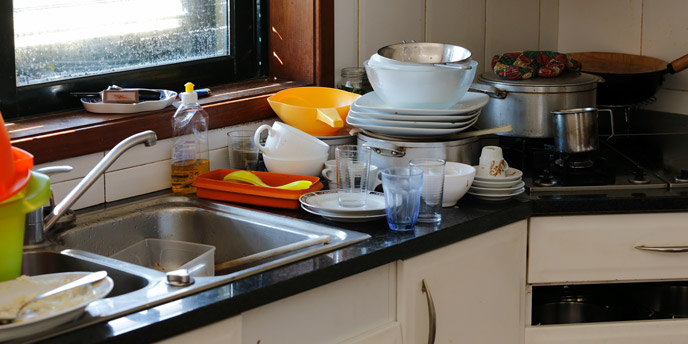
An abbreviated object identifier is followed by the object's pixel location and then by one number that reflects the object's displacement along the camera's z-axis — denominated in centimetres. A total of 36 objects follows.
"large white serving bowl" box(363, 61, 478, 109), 188
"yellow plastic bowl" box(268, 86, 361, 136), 203
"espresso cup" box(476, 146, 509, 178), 184
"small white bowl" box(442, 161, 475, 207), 176
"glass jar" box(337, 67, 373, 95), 224
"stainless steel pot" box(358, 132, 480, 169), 190
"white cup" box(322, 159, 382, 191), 185
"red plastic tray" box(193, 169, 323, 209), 177
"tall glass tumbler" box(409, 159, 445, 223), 167
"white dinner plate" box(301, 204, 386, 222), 167
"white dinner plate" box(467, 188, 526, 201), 184
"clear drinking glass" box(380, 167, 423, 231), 160
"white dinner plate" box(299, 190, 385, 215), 166
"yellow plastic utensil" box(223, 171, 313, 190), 182
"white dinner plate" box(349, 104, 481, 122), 190
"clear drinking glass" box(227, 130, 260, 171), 200
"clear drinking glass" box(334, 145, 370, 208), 175
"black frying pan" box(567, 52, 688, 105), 242
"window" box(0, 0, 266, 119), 182
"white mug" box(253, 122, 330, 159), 192
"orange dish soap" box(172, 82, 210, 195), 188
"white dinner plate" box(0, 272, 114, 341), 113
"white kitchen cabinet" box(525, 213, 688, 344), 184
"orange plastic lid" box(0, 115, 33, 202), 128
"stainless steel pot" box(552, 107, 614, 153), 201
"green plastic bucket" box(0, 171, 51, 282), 131
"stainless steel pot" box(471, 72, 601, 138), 213
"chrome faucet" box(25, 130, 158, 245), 154
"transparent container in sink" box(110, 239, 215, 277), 173
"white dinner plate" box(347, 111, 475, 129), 190
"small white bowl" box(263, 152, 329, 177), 193
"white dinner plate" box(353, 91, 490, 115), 189
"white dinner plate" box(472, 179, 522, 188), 183
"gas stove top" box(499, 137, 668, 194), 190
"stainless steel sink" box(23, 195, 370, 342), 139
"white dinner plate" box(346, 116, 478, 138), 190
